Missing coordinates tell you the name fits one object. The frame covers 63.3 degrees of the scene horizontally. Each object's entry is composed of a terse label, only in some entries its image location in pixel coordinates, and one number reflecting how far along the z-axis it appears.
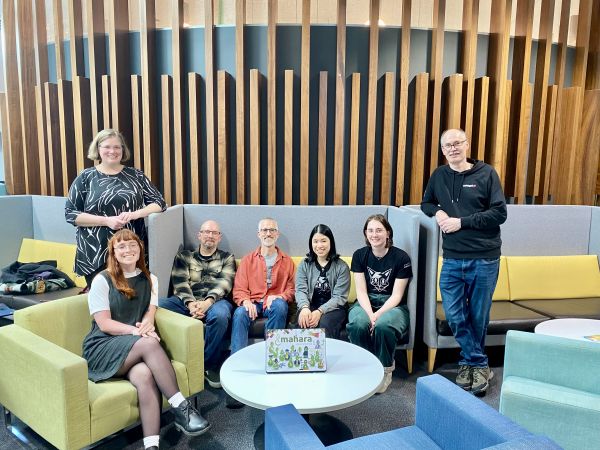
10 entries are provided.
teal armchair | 1.96
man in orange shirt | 3.22
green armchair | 2.02
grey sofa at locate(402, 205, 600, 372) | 4.00
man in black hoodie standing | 2.88
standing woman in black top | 2.93
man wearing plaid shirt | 3.06
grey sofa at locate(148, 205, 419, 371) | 3.75
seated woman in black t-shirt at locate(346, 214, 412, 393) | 2.99
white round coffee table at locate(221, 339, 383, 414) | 2.03
